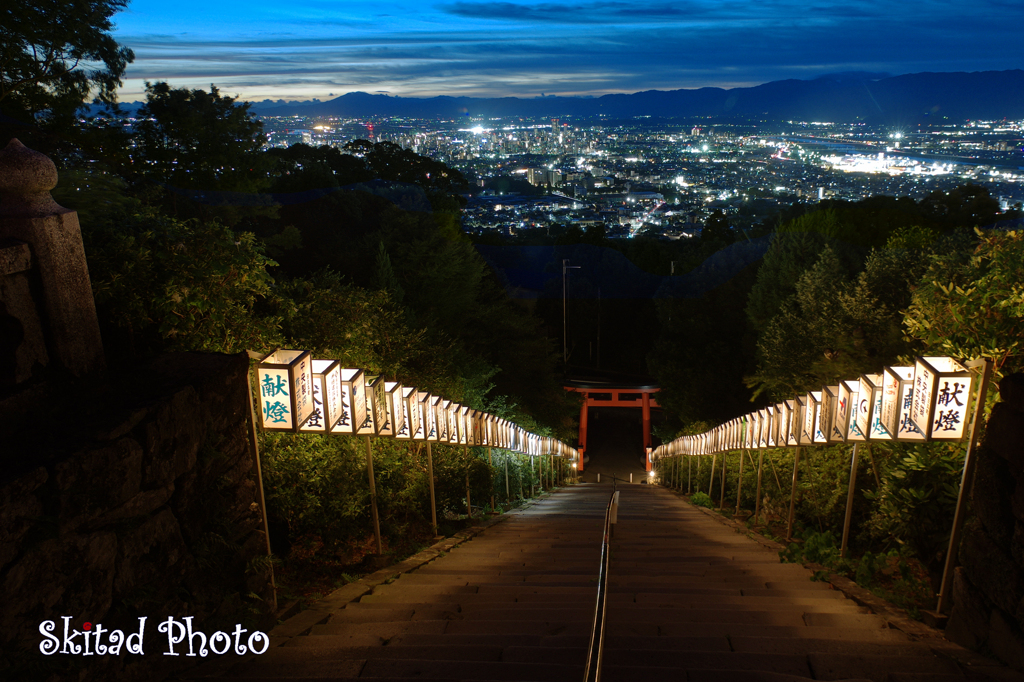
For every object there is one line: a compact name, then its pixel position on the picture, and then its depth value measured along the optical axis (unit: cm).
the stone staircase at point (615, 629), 356
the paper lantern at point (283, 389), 507
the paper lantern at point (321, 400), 558
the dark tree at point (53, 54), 942
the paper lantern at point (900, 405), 552
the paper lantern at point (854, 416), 640
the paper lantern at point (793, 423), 894
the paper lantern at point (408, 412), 812
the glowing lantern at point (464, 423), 1154
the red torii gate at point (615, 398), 3747
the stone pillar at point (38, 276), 361
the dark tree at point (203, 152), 1764
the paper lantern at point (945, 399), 503
